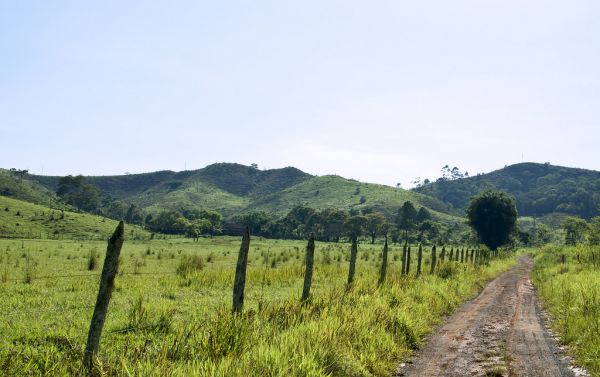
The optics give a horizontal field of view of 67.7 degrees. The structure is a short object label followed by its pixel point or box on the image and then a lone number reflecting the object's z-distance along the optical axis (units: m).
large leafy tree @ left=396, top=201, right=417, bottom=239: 138.38
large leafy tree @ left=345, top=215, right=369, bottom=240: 121.50
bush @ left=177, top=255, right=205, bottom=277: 21.39
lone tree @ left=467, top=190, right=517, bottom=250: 83.44
